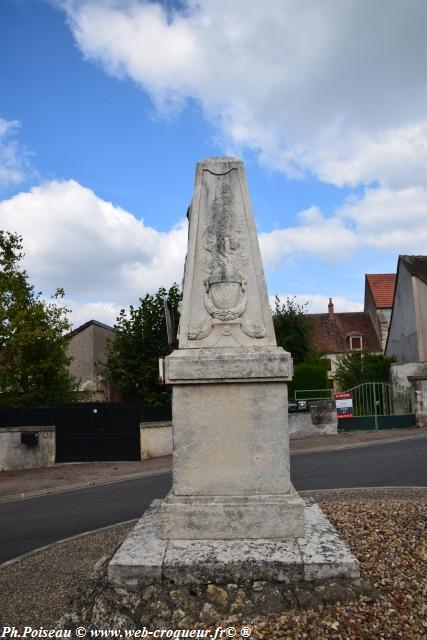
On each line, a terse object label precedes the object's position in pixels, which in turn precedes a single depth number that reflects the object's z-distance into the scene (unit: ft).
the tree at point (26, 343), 52.26
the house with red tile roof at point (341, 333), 123.03
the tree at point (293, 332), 93.86
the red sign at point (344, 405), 56.80
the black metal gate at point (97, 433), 51.16
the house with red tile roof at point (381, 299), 121.80
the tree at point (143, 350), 63.82
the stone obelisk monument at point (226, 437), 11.32
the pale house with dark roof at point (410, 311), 75.51
